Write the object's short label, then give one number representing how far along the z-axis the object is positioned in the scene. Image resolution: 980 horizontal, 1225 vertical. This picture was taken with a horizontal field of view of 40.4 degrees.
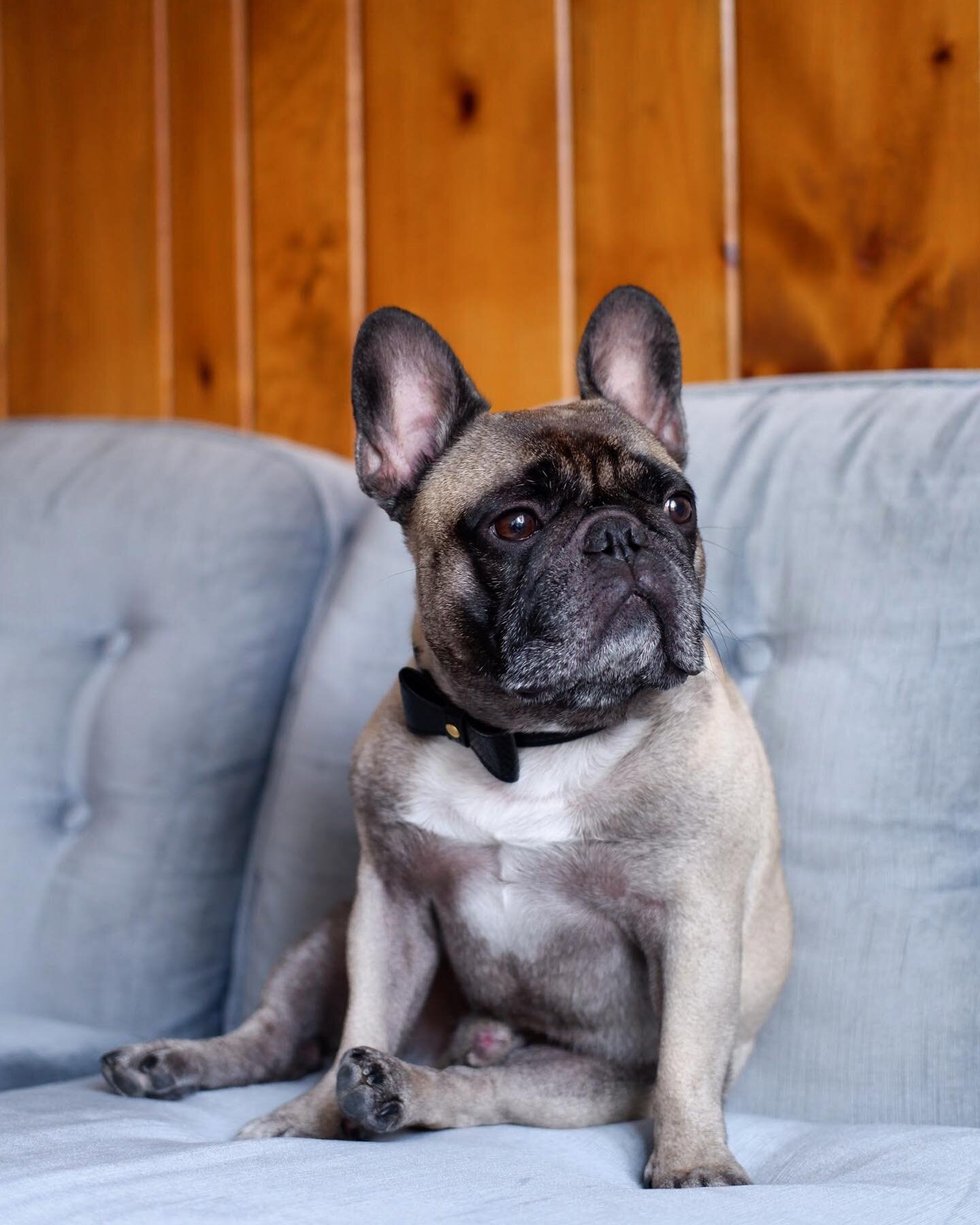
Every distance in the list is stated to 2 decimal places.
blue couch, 0.93
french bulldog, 1.06
